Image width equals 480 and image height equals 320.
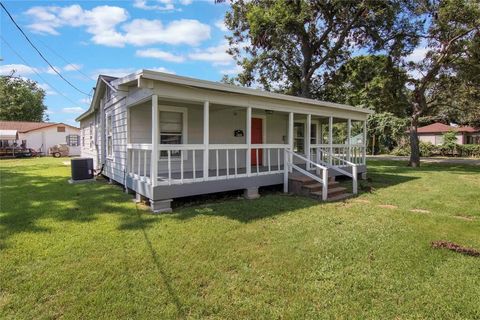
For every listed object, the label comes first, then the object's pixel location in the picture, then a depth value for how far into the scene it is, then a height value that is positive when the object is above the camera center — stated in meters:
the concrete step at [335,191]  8.22 -1.11
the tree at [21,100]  42.12 +7.08
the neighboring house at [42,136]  31.20 +1.48
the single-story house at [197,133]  6.50 +0.55
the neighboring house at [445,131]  32.53 +1.79
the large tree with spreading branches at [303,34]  15.20 +6.28
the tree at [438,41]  15.27 +5.94
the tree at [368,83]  18.39 +4.13
